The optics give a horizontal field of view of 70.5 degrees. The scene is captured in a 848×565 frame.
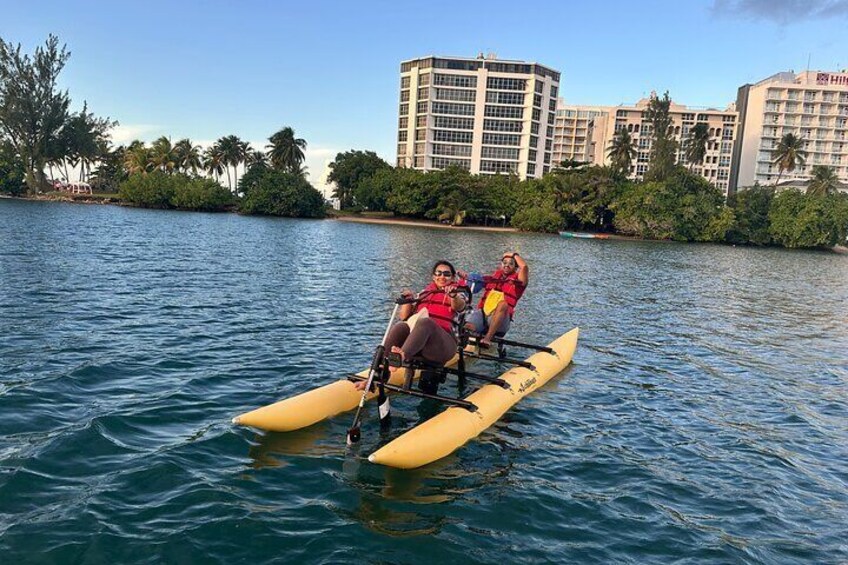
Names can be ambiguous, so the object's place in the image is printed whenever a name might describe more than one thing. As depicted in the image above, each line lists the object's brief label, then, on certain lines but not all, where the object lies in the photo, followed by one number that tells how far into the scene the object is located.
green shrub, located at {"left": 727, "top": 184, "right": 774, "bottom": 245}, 97.44
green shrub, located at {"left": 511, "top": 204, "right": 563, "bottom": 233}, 94.81
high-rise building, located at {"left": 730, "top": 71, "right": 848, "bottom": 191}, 145.62
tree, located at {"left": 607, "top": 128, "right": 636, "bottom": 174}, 113.75
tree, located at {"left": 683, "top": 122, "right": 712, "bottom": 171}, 114.62
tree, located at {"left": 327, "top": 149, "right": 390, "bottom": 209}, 122.06
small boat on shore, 89.56
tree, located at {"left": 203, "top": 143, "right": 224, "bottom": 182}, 128.00
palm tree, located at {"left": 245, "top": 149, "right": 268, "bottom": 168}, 132.12
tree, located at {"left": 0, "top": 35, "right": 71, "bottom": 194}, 103.94
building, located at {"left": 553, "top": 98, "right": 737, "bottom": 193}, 155.50
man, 13.57
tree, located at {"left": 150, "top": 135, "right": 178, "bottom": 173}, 121.62
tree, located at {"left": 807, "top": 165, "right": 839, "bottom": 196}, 105.69
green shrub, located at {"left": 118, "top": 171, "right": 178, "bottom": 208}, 107.62
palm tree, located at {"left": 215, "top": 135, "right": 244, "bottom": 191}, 128.25
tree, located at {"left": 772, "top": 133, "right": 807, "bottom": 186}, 118.94
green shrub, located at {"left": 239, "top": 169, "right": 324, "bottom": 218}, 104.69
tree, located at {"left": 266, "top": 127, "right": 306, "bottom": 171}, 122.69
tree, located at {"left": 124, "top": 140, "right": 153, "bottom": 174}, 121.38
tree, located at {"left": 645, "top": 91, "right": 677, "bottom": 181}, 104.94
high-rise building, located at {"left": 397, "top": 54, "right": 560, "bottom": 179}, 138.88
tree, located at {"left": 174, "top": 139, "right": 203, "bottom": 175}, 124.75
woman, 9.34
